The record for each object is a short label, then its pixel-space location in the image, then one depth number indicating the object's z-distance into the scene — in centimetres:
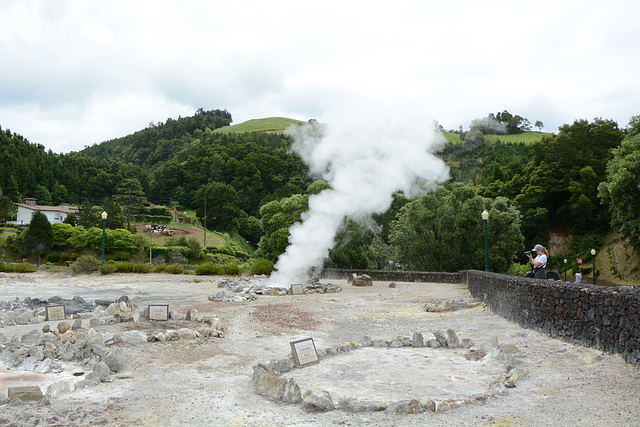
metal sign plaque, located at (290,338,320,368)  780
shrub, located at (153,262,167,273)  3825
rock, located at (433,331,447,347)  947
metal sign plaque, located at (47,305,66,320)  1350
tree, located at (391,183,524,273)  3550
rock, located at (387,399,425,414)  550
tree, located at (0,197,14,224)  7094
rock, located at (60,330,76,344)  923
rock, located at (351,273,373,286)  2850
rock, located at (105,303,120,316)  1392
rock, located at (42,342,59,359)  838
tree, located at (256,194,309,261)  3950
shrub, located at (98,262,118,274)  3497
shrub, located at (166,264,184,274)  3775
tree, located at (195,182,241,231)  8481
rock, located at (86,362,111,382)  695
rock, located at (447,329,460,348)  944
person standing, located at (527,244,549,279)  1253
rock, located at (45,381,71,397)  612
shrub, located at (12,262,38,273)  3916
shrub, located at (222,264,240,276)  3859
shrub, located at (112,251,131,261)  5478
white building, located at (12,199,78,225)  7521
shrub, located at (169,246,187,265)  5662
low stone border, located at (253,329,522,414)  558
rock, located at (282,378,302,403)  599
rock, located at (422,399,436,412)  557
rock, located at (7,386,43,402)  586
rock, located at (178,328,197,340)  1038
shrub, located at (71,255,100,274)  3588
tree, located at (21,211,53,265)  5397
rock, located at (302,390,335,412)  565
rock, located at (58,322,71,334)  1084
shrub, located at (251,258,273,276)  3600
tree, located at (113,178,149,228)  8069
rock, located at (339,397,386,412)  559
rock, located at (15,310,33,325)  1320
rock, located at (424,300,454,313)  1566
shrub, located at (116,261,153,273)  3653
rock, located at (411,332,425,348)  951
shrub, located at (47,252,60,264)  5275
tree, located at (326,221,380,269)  3753
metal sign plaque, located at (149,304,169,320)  1281
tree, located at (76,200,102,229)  6409
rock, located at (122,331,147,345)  983
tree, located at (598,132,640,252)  3247
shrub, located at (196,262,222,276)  3834
